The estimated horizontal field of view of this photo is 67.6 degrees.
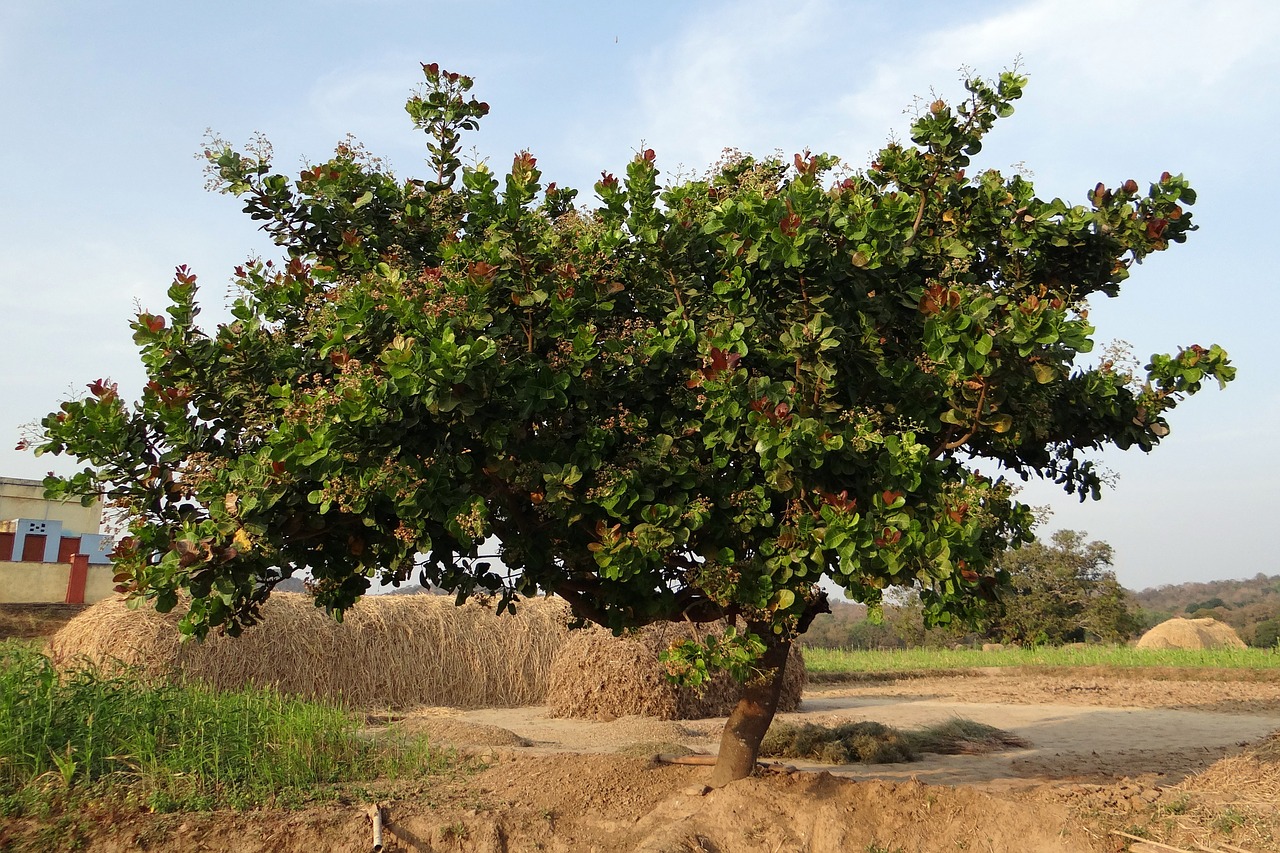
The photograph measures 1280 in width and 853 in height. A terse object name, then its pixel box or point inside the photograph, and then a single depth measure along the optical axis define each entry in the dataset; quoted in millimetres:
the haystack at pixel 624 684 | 14133
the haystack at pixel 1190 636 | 34062
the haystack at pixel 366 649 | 13688
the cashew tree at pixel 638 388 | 5023
